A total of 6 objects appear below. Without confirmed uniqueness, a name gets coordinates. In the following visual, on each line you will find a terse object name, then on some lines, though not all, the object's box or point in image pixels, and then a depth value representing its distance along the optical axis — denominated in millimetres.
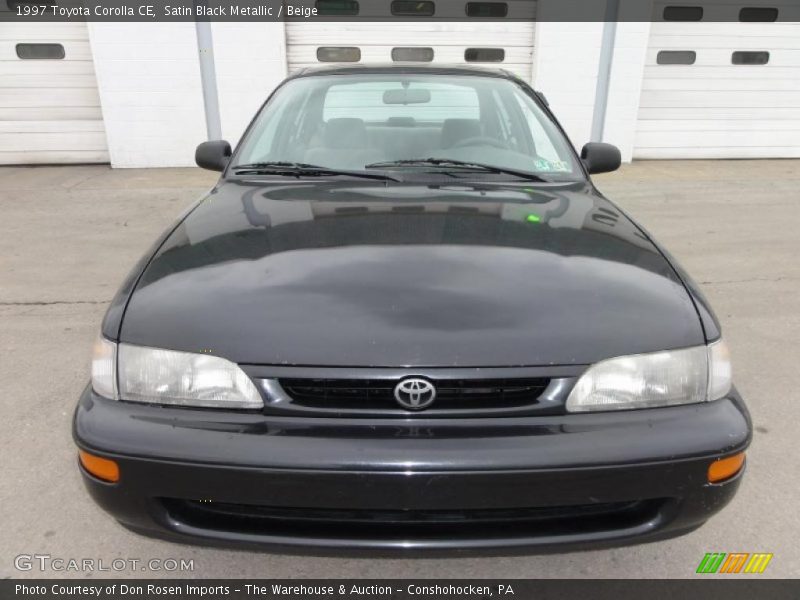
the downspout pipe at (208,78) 7746
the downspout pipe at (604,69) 8023
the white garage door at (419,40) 8008
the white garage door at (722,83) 8422
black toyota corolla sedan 1484
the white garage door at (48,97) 7973
